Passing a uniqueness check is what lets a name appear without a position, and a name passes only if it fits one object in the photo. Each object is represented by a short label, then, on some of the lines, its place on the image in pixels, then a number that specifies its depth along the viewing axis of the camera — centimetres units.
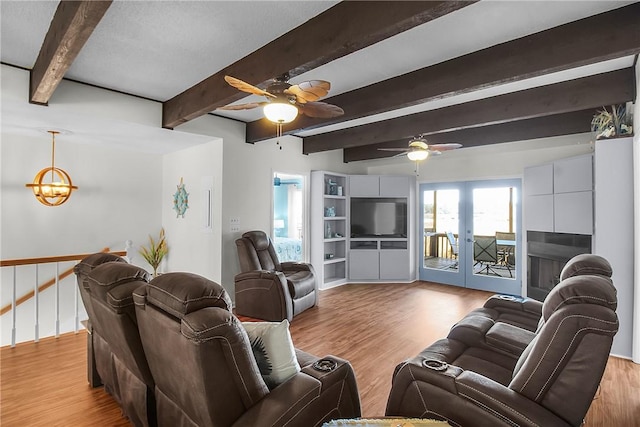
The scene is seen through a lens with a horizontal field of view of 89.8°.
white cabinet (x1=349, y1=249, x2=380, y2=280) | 671
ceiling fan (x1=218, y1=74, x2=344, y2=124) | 243
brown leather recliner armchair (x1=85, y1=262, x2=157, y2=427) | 172
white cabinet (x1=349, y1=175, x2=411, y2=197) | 672
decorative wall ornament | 545
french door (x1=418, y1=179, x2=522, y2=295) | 582
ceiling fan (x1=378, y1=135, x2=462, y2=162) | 432
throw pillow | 151
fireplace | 409
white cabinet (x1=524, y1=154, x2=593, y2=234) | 395
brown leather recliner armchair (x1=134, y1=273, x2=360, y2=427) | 123
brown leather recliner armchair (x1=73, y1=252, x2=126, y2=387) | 219
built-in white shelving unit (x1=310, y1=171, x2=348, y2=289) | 612
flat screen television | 678
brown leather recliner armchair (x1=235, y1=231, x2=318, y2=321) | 413
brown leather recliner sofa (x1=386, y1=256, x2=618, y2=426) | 126
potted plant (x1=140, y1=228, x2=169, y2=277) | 579
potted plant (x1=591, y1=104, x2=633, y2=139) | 333
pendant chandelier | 451
